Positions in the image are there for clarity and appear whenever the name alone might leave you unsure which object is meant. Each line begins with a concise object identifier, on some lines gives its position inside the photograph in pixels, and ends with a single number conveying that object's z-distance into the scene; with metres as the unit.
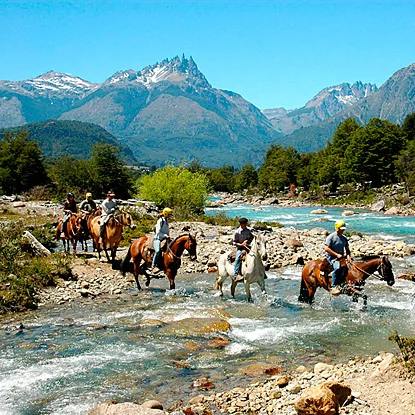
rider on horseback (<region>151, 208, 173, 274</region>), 15.13
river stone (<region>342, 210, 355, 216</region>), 50.21
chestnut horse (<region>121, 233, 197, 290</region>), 15.13
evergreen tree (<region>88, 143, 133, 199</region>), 60.84
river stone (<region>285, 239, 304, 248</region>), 24.98
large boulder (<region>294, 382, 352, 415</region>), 6.18
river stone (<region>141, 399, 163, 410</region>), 6.98
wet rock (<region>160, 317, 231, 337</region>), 11.12
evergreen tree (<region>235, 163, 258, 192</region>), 120.01
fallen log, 19.55
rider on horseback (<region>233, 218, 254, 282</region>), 13.93
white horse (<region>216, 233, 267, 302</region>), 13.60
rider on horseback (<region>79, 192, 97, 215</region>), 21.62
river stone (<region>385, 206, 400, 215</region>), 49.82
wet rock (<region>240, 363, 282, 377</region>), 8.54
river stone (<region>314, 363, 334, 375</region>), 8.09
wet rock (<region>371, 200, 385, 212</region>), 53.65
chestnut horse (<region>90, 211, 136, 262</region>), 19.02
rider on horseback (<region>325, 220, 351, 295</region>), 12.83
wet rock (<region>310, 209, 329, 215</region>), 53.34
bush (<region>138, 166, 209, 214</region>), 44.50
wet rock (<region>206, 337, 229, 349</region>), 10.15
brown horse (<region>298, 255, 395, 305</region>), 12.79
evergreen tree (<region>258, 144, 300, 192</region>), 97.44
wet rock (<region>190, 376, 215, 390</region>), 8.03
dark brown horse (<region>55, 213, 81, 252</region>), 21.19
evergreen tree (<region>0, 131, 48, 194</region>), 58.22
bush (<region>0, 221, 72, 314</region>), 13.38
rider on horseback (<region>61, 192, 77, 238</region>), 21.55
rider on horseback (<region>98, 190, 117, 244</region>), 19.12
